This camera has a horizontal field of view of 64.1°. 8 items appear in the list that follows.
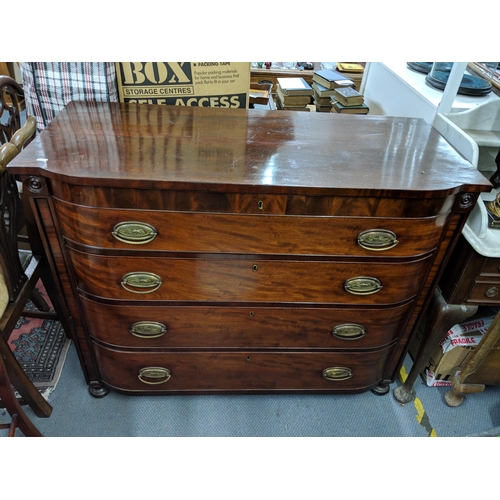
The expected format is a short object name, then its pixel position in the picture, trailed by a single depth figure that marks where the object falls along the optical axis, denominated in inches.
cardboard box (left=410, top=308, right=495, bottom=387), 60.4
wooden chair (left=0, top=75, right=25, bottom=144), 52.5
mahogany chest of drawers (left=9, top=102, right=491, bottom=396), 39.7
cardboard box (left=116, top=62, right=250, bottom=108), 54.2
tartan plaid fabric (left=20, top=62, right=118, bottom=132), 52.0
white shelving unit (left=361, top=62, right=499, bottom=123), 61.1
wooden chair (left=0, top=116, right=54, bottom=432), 44.9
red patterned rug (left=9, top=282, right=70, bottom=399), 64.3
